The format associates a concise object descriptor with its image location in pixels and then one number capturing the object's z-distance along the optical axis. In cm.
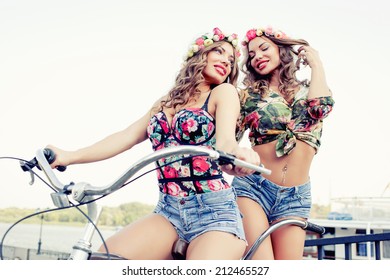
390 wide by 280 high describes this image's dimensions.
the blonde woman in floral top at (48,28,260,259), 110
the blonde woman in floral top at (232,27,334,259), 144
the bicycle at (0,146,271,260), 83
